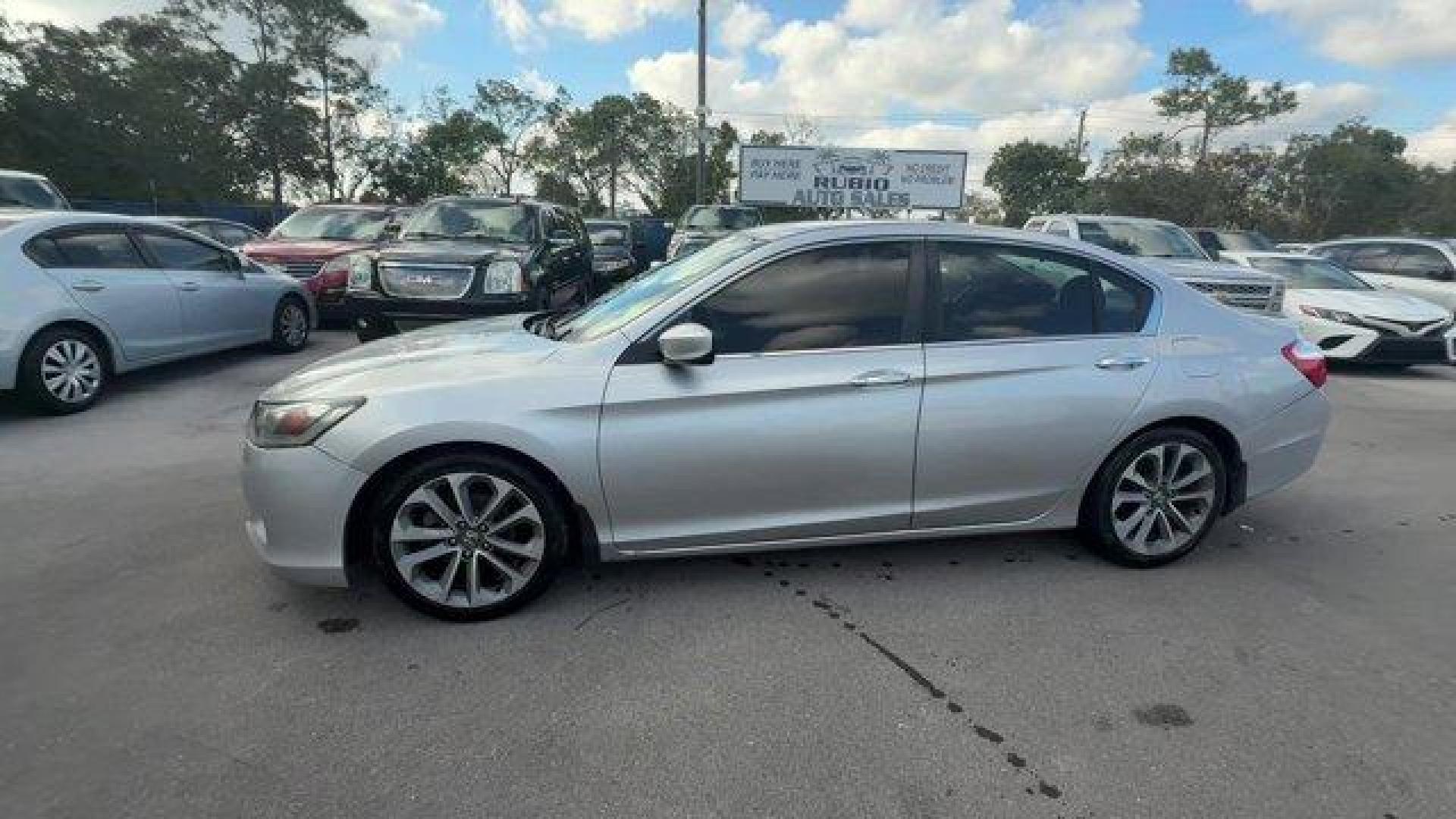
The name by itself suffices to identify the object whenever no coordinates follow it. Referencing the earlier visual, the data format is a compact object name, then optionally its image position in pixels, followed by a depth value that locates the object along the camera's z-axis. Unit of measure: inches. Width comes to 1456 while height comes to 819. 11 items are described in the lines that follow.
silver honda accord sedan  123.5
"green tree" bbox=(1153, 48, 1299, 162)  2148.1
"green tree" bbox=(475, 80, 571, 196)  2053.4
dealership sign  909.2
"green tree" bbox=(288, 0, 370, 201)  1569.9
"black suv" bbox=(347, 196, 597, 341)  306.2
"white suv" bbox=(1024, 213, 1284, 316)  361.4
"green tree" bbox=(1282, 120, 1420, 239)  1893.5
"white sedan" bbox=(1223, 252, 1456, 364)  372.5
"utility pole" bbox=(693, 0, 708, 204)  855.1
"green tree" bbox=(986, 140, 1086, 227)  2795.3
